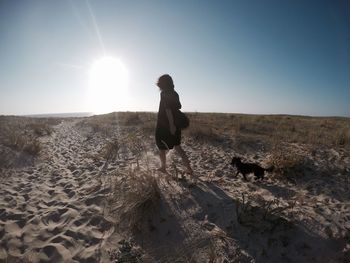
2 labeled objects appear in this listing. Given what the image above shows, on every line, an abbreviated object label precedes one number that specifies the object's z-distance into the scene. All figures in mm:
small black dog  4914
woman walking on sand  4754
